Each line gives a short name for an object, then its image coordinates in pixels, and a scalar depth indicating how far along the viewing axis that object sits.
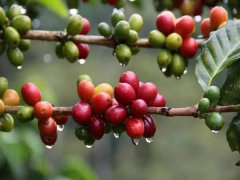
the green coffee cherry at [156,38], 0.61
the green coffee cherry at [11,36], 0.59
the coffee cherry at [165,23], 0.61
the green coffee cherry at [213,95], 0.53
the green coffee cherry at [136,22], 0.62
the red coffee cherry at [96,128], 0.54
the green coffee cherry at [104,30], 0.61
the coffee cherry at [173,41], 0.60
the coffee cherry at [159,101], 0.55
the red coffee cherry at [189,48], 0.61
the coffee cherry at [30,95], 0.56
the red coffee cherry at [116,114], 0.53
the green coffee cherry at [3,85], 0.57
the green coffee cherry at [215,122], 0.53
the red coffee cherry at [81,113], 0.54
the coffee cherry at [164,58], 0.60
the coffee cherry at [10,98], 0.57
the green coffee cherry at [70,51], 0.61
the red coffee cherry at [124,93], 0.53
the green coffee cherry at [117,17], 0.61
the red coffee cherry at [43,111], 0.55
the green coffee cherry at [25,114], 0.55
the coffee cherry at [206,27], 0.63
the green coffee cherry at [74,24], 0.60
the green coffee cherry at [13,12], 0.61
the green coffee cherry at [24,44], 0.64
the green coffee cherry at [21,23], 0.59
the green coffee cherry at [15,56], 0.61
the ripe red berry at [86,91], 0.55
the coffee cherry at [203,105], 0.53
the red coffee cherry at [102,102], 0.54
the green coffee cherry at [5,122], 0.55
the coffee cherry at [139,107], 0.53
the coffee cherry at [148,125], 0.54
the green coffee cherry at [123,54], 0.59
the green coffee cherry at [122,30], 0.59
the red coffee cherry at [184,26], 0.60
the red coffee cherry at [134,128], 0.53
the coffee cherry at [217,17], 0.61
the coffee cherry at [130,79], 0.55
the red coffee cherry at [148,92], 0.54
